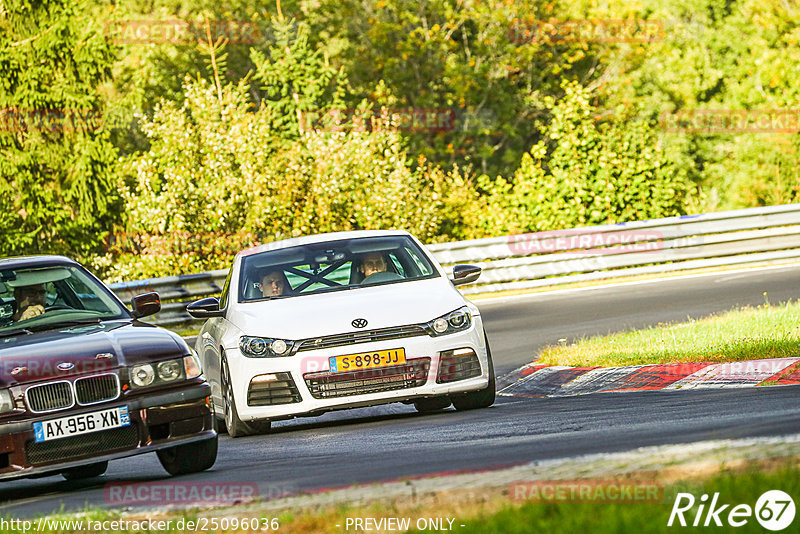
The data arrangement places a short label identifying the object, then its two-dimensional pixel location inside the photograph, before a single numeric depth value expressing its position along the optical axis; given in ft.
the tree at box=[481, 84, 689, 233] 175.63
